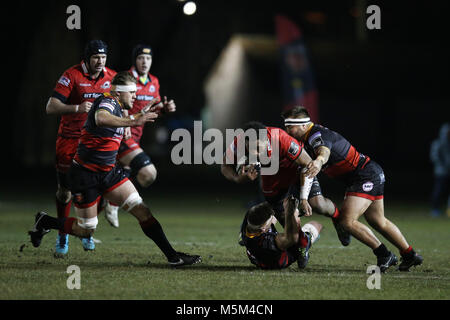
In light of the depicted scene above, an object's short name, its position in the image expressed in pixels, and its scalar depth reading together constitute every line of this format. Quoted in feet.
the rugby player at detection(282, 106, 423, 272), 54.85
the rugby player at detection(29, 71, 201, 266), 54.60
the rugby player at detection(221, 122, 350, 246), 51.31
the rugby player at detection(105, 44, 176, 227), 71.60
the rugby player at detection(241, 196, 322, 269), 53.01
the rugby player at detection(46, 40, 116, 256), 62.69
